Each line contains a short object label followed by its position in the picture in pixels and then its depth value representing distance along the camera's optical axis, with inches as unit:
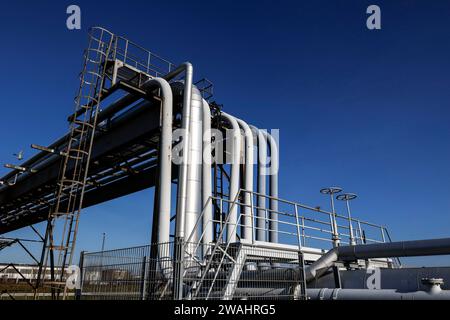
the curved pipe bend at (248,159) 641.0
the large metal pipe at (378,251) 339.4
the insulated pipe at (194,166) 490.3
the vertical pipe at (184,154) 484.6
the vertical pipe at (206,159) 547.5
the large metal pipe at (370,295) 282.2
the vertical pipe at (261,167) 666.8
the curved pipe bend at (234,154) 613.6
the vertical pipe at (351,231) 515.4
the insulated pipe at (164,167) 486.9
